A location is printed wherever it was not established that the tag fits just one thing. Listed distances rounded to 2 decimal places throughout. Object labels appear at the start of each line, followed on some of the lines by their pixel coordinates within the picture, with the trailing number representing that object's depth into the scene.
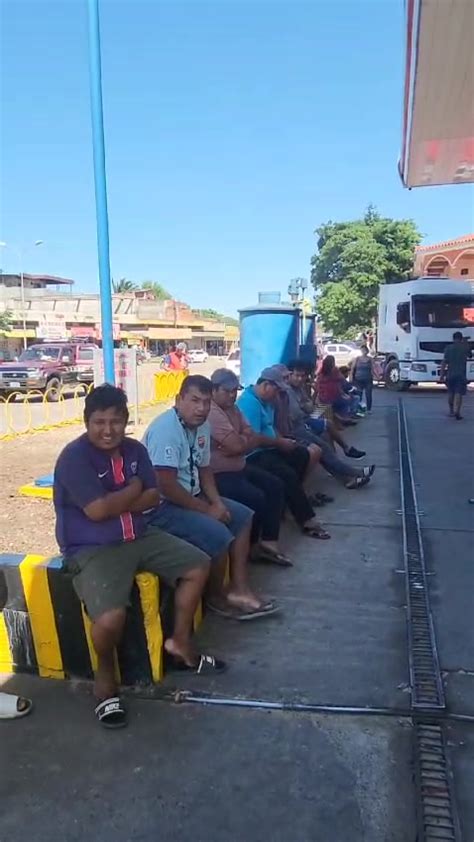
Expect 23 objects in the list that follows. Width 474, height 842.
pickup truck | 19.89
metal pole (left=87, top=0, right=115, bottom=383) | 6.42
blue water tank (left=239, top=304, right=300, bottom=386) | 11.30
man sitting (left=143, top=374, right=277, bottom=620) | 3.64
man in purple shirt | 2.99
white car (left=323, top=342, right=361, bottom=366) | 34.38
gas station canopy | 7.10
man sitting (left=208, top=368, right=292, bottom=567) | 4.49
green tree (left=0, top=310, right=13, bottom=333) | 44.94
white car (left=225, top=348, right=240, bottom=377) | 24.17
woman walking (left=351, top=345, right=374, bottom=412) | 13.46
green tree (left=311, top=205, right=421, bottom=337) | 32.03
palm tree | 97.07
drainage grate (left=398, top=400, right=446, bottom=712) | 3.09
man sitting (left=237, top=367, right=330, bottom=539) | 5.35
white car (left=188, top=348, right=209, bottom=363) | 54.80
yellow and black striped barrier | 3.23
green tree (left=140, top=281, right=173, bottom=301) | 109.06
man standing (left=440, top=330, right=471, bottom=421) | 12.30
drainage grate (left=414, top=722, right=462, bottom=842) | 2.29
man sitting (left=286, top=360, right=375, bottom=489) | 6.89
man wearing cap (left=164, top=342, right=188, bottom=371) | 22.14
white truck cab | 17.19
